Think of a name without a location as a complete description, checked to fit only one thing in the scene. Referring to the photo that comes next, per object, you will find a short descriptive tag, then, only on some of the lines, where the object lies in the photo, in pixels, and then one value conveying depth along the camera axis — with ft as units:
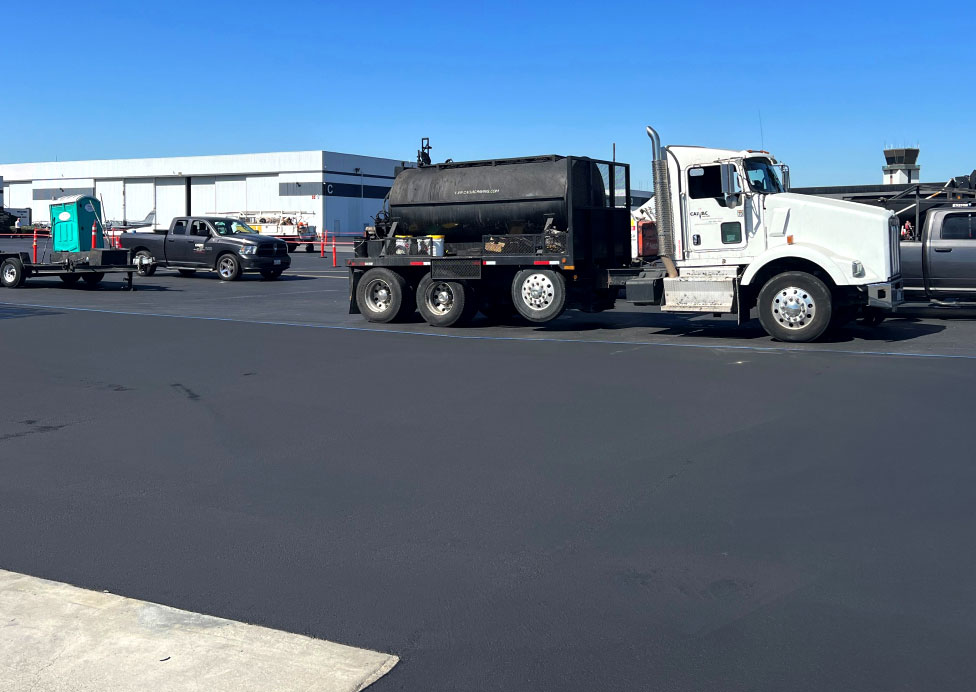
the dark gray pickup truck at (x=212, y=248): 101.09
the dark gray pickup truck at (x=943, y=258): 56.18
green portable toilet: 90.38
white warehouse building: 243.60
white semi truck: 47.96
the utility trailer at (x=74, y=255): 86.07
